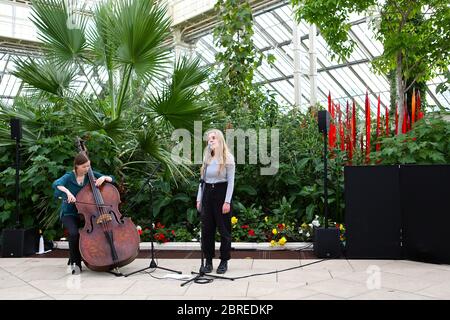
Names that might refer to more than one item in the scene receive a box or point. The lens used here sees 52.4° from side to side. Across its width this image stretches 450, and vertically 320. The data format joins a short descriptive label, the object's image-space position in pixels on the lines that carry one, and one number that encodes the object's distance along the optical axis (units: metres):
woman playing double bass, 4.13
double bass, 3.90
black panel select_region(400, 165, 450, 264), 4.25
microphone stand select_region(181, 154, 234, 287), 3.70
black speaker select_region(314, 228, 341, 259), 4.69
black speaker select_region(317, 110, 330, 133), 4.64
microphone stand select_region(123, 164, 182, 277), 4.18
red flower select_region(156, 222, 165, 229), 5.66
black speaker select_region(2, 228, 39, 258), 5.05
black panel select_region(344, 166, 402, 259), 4.54
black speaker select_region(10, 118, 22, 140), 4.98
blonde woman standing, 3.95
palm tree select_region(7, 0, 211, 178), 5.36
